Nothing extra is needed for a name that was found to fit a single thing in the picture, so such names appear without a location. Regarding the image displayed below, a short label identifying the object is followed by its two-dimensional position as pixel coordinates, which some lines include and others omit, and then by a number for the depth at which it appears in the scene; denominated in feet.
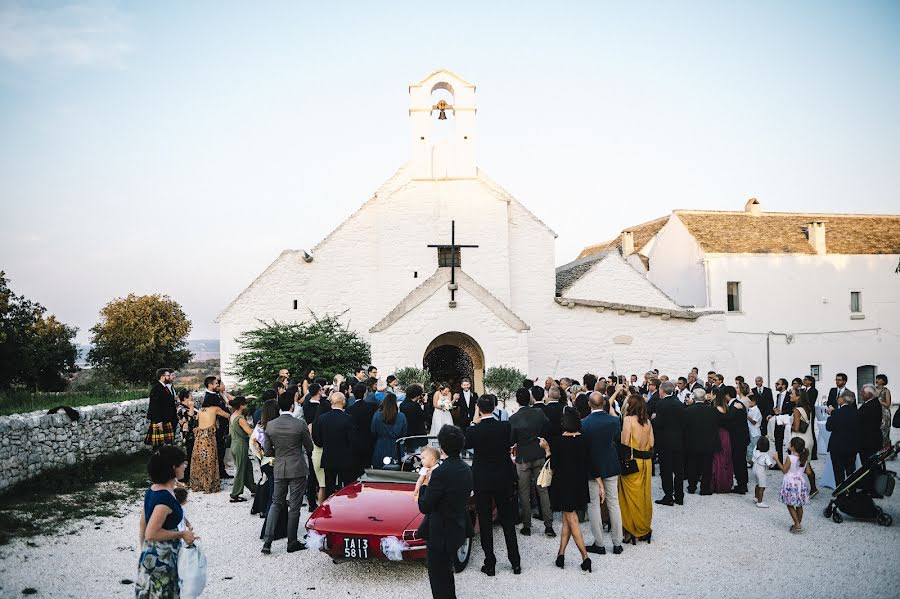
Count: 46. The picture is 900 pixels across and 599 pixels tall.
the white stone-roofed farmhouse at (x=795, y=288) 97.40
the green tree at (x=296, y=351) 65.77
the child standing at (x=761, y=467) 34.06
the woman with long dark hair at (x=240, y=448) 35.55
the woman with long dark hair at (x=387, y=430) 31.76
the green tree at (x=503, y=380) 59.52
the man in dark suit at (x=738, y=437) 37.81
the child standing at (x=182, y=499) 16.47
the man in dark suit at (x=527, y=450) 28.19
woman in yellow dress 28.30
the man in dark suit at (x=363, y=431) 31.86
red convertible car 22.77
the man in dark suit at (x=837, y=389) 40.65
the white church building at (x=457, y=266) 72.64
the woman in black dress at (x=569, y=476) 24.62
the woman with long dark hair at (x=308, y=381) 44.50
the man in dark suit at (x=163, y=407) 38.68
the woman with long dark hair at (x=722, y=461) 37.76
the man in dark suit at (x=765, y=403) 47.19
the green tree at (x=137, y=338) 136.56
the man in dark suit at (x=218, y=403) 38.81
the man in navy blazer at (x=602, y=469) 26.45
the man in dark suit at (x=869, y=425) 32.76
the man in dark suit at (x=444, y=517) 19.17
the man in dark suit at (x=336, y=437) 29.63
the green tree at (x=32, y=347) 91.50
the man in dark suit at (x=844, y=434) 32.85
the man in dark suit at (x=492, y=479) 24.50
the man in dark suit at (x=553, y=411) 28.04
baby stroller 29.14
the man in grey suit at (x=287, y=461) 26.35
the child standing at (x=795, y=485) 29.27
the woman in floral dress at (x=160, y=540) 15.93
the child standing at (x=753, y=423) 42.91
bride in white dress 37.50
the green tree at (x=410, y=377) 58.49
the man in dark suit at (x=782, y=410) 37.99
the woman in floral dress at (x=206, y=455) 38.52
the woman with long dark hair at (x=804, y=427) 34.73
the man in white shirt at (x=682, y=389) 46.63
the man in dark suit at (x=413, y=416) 34.96
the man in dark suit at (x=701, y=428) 35.58
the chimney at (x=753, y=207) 109.50
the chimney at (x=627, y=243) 120.37
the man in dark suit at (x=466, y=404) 41.68
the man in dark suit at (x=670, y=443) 34.99
